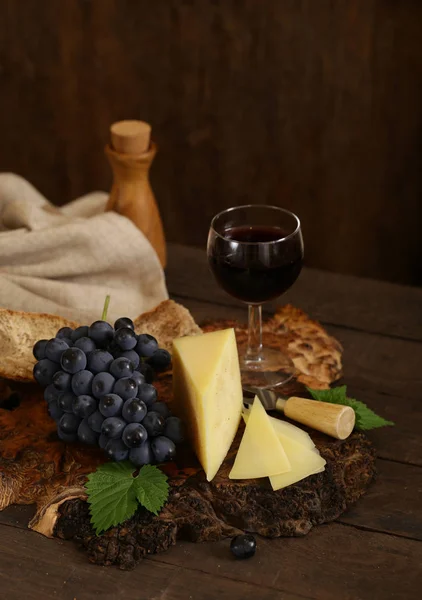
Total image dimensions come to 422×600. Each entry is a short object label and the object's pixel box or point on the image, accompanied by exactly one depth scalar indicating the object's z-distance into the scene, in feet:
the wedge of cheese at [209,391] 3.47
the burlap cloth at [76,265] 4.14
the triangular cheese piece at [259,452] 3.49
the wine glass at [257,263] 3.76
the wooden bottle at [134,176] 4.36
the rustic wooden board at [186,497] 3.39
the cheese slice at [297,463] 3.49
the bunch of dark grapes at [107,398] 3.47
